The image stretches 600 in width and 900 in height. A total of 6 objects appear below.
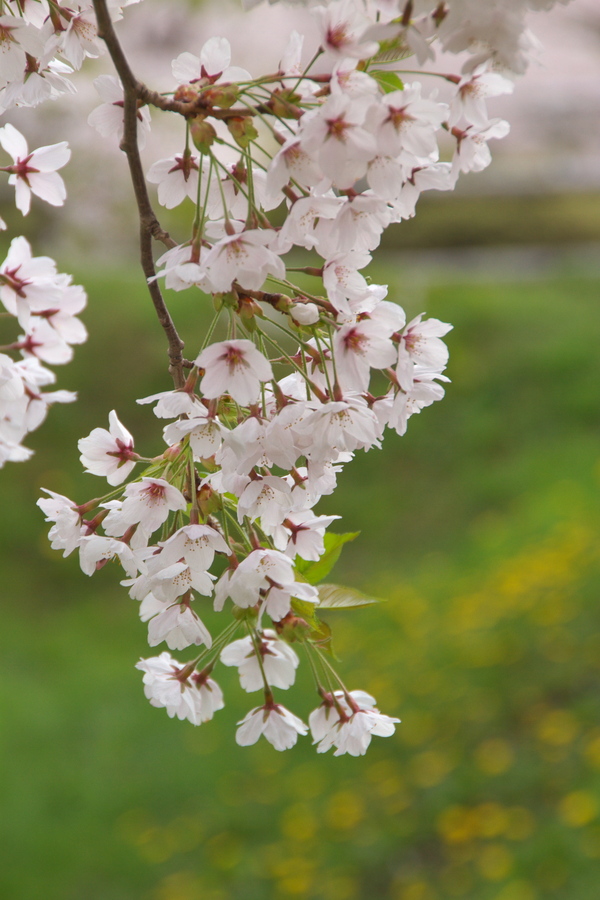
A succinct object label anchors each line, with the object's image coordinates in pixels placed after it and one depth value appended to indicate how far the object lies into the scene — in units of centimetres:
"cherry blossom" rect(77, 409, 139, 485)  155
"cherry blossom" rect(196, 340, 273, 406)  146
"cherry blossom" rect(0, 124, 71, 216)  156
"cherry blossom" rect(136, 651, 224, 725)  154
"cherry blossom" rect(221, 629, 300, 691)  155
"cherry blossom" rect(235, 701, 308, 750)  155
